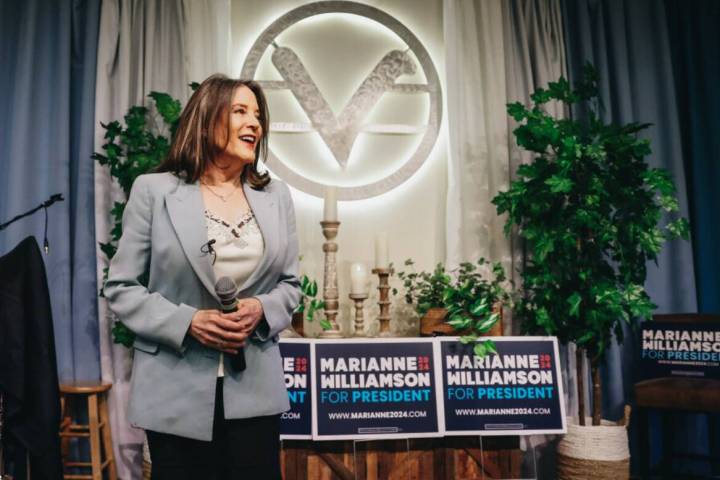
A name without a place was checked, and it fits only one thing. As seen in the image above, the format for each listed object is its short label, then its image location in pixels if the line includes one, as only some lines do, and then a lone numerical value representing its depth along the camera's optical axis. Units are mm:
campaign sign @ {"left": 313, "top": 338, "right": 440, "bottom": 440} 2363
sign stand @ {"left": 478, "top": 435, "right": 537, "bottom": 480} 2439
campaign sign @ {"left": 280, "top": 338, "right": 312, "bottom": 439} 2348
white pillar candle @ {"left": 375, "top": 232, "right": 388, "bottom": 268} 2740
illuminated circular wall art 3088
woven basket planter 2492
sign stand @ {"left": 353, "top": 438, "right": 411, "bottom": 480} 2404
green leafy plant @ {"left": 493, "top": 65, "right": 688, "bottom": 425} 2523
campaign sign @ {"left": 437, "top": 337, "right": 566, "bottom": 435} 2420
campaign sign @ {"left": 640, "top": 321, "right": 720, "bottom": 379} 2658
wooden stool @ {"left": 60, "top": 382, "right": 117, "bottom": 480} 2520
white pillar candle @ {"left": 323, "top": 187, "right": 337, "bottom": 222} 2750
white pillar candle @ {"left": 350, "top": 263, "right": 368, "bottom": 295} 2717
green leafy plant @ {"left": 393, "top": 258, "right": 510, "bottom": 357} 2467
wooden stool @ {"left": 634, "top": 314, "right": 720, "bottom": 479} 2559
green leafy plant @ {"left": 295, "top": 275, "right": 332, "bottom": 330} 2588
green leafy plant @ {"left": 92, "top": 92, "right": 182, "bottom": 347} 2533
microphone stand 2163
